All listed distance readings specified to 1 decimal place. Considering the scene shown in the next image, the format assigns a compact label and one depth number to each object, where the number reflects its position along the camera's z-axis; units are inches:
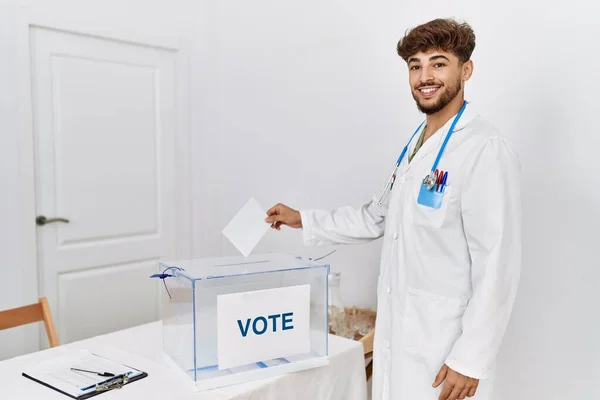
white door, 106.4
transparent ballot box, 54.3
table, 53.4
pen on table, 56.2
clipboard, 53.2
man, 55.7
